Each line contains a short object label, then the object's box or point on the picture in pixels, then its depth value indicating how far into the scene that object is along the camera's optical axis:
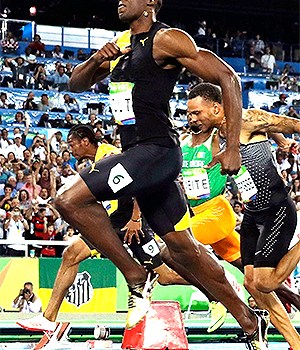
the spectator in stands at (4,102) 17.27
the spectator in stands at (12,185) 13.44
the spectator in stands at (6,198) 12.76
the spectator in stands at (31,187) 13.37
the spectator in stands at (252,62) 25.39
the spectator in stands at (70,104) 18.17
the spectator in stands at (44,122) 16.89
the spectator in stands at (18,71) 18.38
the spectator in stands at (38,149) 14.72
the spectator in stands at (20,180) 13.62
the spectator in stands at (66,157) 14.83
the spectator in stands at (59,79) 18.86
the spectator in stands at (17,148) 14.69
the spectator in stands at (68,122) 17.14
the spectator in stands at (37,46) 20.08
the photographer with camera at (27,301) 11.27
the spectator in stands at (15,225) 12.41
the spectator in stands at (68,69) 19.28
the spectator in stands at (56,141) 15.54
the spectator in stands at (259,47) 26.56
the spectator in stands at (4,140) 14.71
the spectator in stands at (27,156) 14.32
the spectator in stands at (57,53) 20.57
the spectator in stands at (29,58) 19.11
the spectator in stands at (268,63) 25.34
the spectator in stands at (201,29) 27.23
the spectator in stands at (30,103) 17.45
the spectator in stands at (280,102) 21.68
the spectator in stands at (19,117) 16.53
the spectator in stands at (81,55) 20.95
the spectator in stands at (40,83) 18.66
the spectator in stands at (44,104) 17.62
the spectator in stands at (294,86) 23.42
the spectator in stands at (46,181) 13.66
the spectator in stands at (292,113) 20.48
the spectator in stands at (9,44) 19.28
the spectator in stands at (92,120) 17.02
